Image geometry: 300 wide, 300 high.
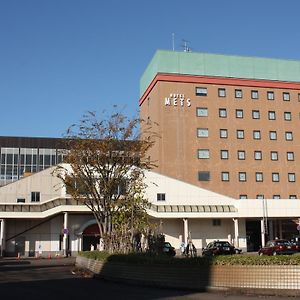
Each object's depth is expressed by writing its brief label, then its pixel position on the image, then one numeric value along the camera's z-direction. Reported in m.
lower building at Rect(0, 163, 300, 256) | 49.81
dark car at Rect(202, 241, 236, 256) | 41.56
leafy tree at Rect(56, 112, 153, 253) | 27.12
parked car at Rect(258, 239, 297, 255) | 40.83
